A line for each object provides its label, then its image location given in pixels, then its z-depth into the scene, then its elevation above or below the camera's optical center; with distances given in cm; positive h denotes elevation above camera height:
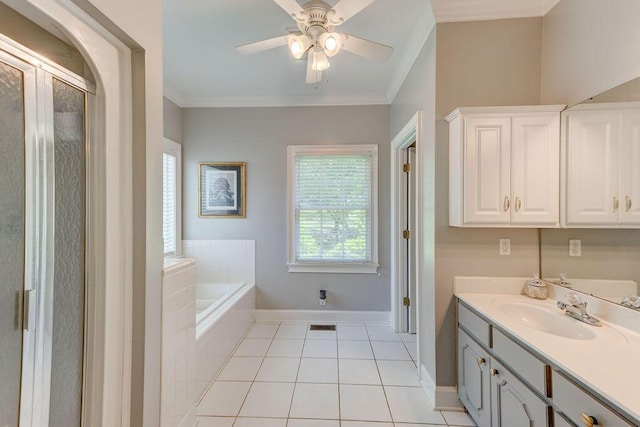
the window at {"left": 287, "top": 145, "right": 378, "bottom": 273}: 330 +3
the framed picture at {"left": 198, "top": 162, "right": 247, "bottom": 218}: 334 +29
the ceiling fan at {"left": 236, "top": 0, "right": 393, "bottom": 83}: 151 +108
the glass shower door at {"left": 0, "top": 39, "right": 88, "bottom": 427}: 83 -10
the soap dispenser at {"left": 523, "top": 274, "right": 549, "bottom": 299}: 174 -49
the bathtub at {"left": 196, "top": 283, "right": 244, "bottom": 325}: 319 -95
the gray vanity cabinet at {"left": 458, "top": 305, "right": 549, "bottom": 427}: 121 -89
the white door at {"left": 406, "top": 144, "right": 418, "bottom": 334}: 304 -29
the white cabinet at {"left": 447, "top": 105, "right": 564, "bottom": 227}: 167 +30
